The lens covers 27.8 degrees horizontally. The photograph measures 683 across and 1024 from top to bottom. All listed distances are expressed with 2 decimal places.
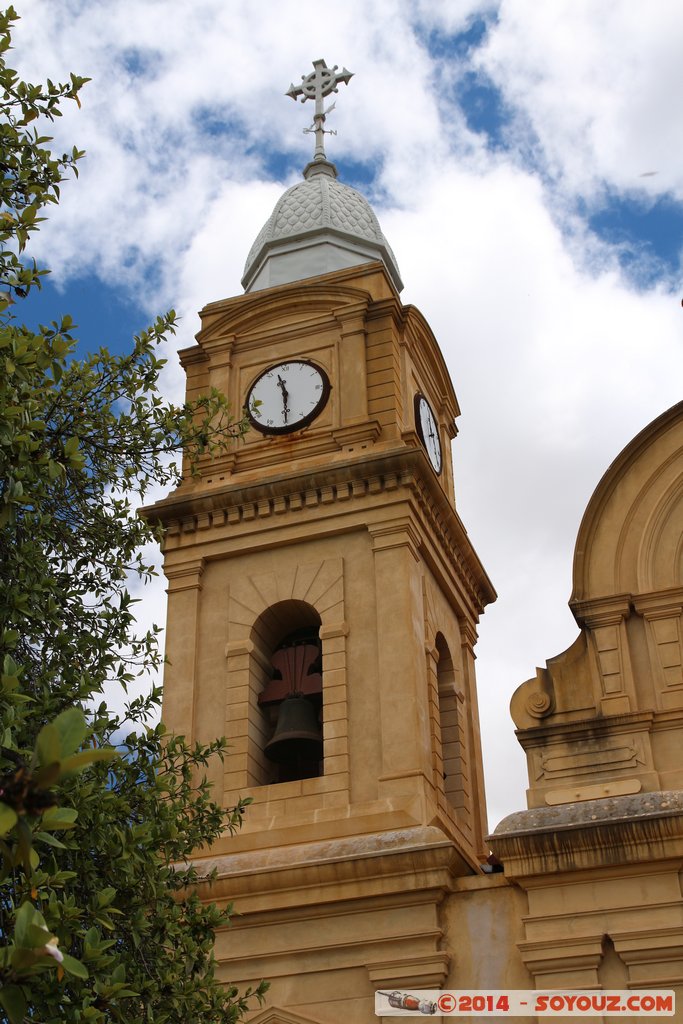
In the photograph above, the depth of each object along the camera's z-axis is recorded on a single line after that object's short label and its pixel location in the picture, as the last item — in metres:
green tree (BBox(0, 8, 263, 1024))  8.38
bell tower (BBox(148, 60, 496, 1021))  14.55
